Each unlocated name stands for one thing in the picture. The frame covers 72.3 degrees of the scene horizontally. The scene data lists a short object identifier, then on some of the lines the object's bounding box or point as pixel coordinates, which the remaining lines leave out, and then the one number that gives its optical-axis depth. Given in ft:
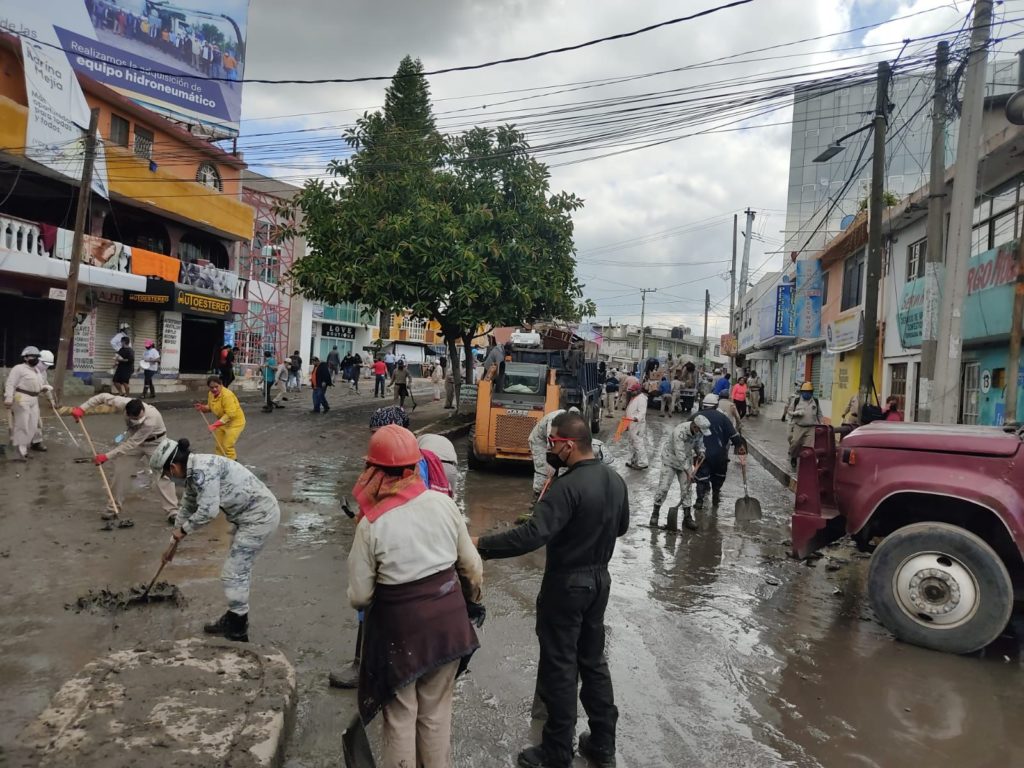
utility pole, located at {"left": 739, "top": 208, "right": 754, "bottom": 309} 127.85
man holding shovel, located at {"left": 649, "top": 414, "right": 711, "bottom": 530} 29.30
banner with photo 72.79
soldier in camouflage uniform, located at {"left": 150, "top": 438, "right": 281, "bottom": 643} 15.39
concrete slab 10.02
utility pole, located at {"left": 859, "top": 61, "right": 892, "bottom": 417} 40.32
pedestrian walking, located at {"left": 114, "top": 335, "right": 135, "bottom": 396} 56.08
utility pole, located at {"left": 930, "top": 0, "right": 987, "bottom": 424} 29.73
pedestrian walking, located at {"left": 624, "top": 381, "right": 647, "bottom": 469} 45.24
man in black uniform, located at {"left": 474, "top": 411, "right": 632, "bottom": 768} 11.05
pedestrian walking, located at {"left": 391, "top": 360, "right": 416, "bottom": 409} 66.03
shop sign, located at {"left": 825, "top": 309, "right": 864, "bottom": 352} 61.46
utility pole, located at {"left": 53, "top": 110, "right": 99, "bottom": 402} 49.14
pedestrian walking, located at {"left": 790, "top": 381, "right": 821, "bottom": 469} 39.81
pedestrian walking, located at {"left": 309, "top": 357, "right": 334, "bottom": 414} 62.90
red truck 16.05
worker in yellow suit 28.73
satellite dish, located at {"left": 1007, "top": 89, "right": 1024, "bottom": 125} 29.84
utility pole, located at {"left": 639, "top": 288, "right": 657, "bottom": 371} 234.91
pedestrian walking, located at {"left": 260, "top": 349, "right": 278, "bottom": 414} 63.57
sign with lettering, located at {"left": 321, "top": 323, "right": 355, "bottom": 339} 154.92
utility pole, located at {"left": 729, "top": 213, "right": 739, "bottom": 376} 126.23
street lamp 45.44
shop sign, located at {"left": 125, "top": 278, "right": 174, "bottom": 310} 70.68
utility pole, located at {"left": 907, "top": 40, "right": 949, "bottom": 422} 32.19
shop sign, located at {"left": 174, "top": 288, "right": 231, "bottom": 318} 73.77
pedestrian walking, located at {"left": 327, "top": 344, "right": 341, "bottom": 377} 112.06
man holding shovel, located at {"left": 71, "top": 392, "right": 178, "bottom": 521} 24.23
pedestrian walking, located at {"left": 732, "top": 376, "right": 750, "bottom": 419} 71.67
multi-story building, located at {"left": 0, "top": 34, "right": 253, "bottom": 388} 58.65
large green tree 55.47
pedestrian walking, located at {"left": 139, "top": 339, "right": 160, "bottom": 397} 63.57
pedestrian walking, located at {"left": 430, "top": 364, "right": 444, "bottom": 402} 85.25
